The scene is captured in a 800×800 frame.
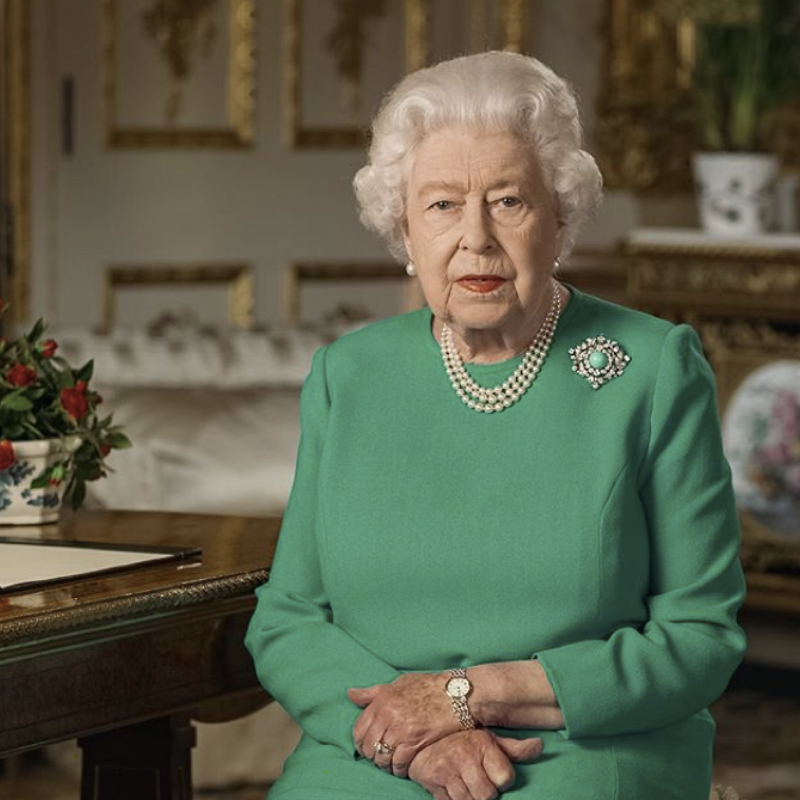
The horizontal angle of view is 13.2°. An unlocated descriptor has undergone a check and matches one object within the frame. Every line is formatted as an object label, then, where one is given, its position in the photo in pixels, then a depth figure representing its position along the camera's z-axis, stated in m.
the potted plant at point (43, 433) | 4.62
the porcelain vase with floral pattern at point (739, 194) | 9.28
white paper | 4.09
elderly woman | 3.93
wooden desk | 3.81
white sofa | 7.25
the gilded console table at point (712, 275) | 8.94
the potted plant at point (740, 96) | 9.30
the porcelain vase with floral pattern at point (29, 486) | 4.62
